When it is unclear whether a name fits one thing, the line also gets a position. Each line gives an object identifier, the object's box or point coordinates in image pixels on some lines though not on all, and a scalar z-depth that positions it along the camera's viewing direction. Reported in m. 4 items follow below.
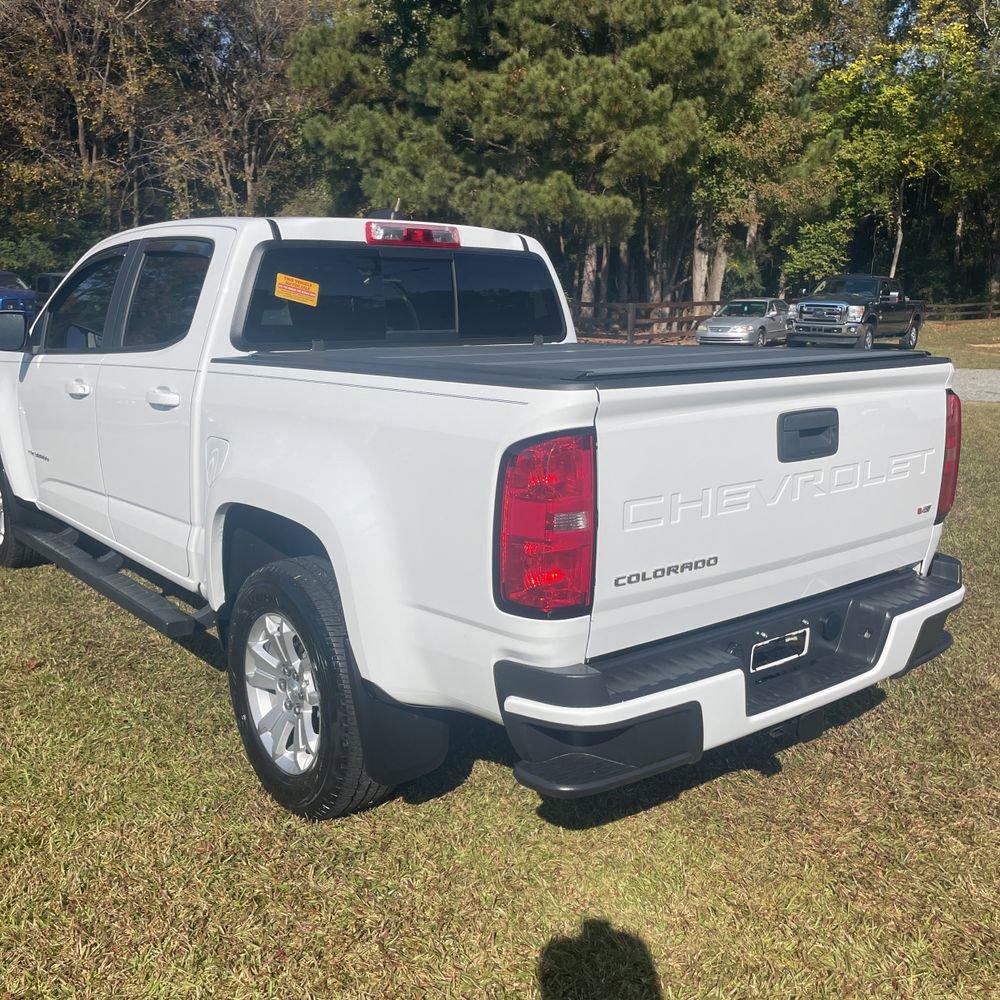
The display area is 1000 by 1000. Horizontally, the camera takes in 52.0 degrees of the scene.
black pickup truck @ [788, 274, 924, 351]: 26.16
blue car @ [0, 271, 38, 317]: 15.82
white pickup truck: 2.64
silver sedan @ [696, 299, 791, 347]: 24.80
